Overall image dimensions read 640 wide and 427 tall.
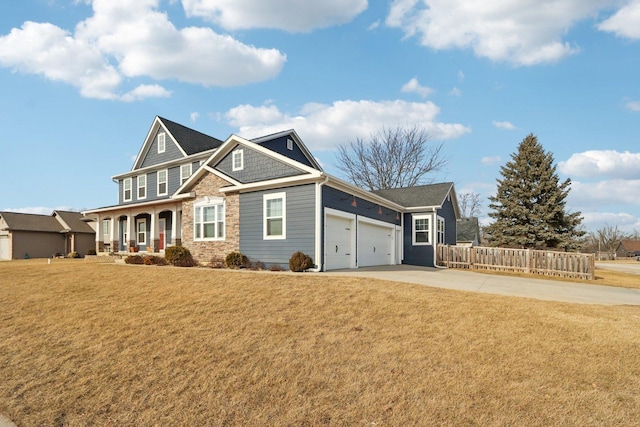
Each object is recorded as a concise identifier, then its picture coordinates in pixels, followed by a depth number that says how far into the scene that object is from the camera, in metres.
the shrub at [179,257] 16.39
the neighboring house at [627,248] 77.96
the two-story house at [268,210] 14.09
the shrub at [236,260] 14.73
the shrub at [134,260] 17.86
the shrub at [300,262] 13.12
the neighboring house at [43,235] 30.64
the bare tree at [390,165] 37.56
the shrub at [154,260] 17.28
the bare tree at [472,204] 52.71
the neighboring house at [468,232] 35.47
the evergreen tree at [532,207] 26.06
